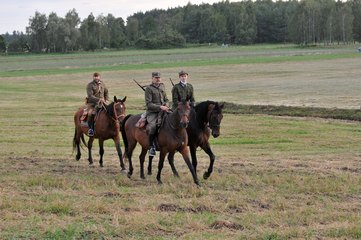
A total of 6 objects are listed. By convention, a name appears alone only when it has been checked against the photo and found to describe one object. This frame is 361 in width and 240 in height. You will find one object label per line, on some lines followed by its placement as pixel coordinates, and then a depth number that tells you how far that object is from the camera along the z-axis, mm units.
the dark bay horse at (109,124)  16906
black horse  14156
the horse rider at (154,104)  14812
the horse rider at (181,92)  14692
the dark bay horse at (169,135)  13625
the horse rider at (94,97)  17812
